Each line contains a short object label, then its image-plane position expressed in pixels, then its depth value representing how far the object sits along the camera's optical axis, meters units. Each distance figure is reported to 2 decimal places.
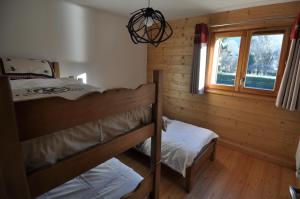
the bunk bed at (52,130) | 0.53
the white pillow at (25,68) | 1.78
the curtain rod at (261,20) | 2.09
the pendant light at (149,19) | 1.42
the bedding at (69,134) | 0.66
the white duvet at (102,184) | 1.13
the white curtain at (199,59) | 2.69
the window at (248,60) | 2.28
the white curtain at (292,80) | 1.96
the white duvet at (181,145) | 1.85
